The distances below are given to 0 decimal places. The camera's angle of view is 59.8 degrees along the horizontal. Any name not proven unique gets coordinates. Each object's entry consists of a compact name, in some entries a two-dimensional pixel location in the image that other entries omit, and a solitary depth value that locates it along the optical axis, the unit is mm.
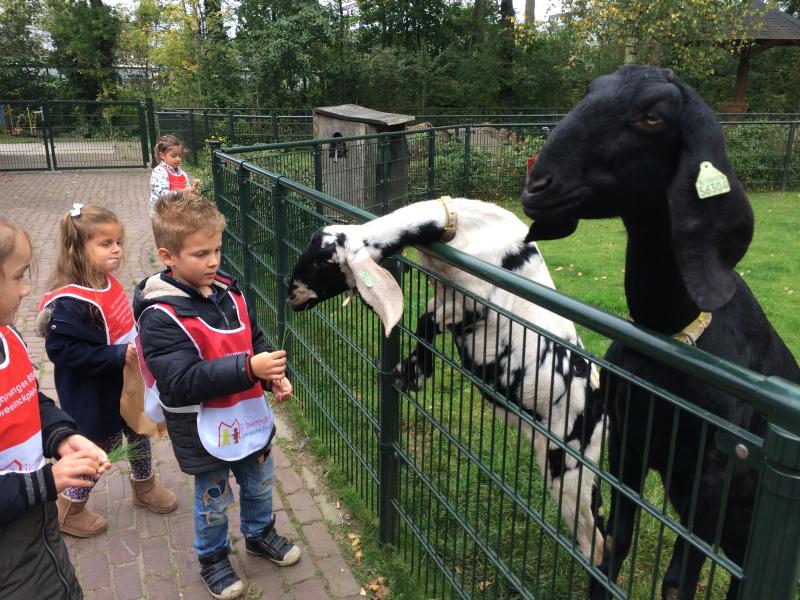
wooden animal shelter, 9000
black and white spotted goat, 2572
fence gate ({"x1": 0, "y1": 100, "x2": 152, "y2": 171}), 17656
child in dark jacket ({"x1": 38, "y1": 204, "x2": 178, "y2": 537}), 3197
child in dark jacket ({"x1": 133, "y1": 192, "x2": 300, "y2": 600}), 2682
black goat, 1781
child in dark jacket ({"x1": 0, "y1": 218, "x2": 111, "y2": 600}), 1926
